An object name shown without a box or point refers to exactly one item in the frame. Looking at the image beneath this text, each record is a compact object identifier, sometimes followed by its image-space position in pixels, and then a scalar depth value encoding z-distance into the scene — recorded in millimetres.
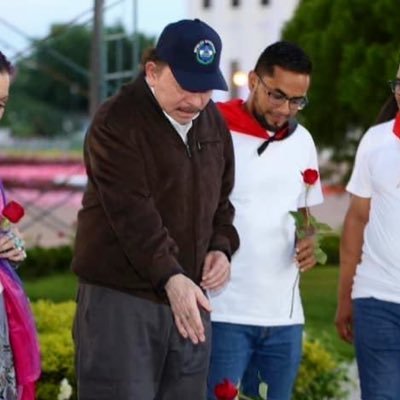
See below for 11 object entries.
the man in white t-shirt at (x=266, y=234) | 5712
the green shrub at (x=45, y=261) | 19075
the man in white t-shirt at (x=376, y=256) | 5851
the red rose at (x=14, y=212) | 4515
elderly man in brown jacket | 4694
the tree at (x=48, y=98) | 76897
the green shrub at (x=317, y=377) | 8538
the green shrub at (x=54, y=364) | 7667
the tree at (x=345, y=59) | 15815
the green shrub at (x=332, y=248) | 20304
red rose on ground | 4670
